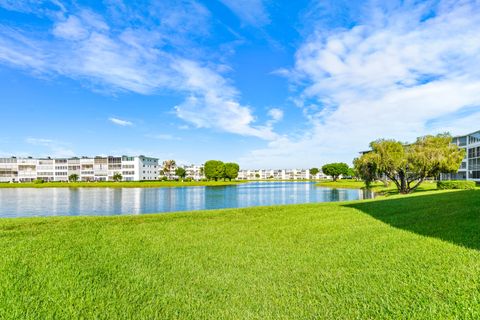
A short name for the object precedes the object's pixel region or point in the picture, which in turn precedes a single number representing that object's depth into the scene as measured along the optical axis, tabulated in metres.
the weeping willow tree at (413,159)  29.06
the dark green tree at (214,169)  109.88
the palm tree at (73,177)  111.89
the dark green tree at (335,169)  118.94
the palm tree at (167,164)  131.69
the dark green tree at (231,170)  115.38
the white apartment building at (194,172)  181.25
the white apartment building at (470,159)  50.42
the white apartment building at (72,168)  119.94
